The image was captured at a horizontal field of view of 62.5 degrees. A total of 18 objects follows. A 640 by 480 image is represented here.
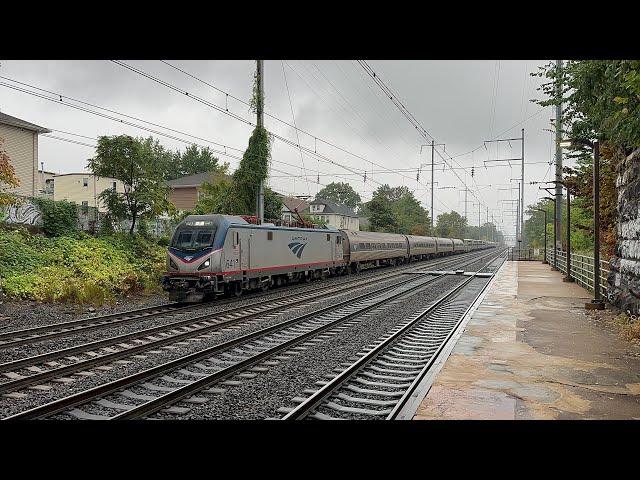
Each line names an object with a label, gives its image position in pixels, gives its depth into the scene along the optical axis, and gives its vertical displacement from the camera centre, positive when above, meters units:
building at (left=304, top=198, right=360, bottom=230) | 84.36 +4.22
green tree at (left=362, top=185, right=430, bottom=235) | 68.75 +4.14
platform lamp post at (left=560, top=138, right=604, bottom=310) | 13.95 +0.16
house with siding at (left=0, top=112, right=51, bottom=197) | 28.59 +4.85
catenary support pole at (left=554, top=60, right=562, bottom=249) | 30.53 +2.70
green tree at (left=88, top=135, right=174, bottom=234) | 24.02 +2.78
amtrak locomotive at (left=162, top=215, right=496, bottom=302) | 16.95 -0.72
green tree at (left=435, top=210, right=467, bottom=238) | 112.38 +3.48
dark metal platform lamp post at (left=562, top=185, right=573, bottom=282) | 21.28 -0.65
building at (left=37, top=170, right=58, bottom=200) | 50.37 +5.30
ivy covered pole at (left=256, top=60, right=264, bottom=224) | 26.47 +6.57
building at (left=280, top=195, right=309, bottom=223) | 85.06 +5.82
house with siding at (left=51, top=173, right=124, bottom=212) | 52.78 +4.91
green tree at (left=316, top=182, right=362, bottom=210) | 133.38 +11.35
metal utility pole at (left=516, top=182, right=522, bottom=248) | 83.84 +2.67
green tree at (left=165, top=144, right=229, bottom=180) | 93.44 +13.08
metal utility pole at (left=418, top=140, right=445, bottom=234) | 56.55 +7.76
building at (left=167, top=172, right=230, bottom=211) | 60.00 +5.12
